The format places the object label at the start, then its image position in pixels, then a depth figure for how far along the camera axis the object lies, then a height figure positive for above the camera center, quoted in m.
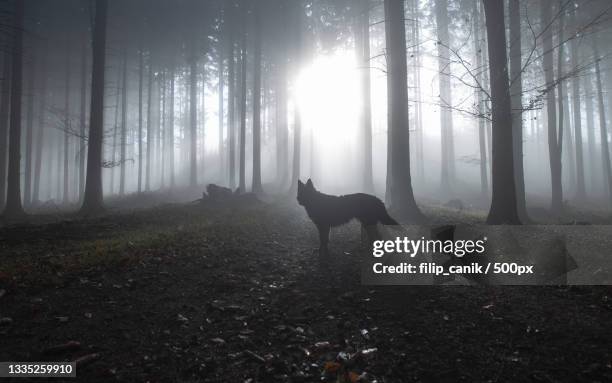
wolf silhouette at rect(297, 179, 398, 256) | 7.14 +0.07
